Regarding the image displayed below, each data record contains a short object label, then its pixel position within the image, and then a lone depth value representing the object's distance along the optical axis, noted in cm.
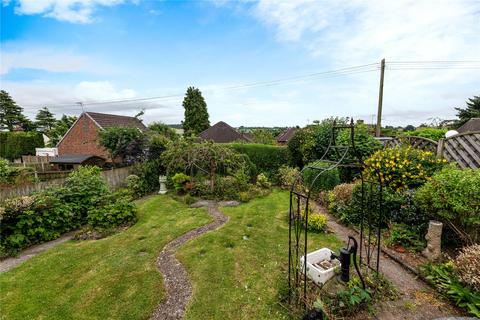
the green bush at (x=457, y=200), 368
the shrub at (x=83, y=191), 654
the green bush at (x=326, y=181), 834
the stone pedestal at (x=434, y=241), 393
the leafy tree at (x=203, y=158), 951
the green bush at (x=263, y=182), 1047
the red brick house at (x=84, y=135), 1802
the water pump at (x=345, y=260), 303
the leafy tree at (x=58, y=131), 2707
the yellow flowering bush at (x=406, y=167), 563
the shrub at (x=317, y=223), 562
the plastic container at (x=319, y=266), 329
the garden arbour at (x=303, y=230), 307
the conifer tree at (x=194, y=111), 3003
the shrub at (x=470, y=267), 290
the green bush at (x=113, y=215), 622
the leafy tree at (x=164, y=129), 1420
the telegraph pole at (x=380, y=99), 1093
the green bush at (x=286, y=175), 1039
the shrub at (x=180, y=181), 989
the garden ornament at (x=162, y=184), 1041
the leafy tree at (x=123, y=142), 1063
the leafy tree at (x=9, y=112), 3087
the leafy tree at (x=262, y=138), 2080
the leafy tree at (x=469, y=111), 2511
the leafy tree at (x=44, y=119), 3622
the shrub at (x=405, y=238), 443
